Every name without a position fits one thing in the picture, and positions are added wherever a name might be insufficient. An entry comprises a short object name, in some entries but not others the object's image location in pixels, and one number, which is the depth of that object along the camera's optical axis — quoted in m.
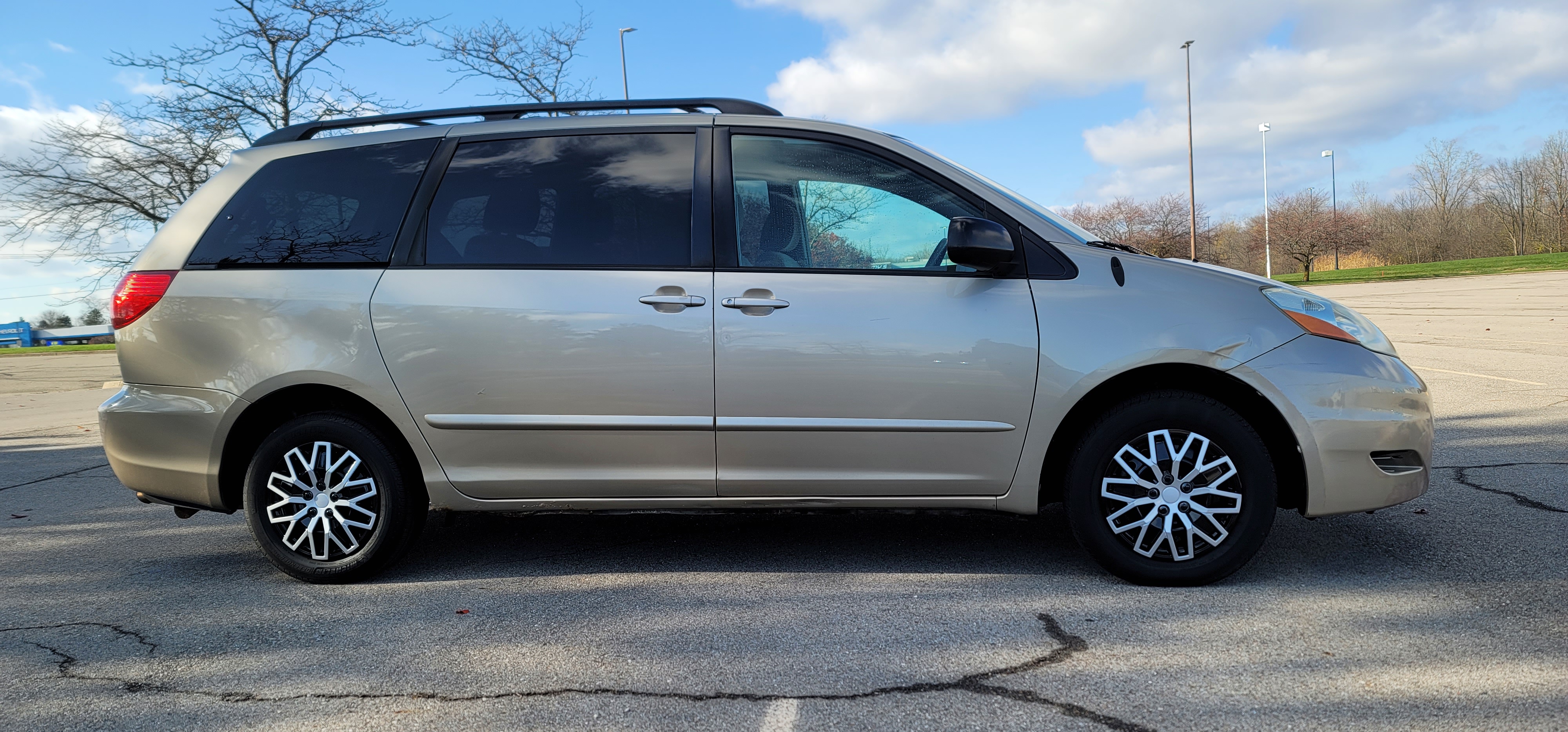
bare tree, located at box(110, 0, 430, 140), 16.00
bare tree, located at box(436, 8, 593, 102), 16.86
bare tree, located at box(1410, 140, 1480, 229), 56.56
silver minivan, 3.50
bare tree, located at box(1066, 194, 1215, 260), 52.00
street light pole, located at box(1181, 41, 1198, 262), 37.75
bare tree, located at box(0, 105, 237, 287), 16.11
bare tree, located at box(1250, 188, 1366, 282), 48.75
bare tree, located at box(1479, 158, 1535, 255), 52.94
